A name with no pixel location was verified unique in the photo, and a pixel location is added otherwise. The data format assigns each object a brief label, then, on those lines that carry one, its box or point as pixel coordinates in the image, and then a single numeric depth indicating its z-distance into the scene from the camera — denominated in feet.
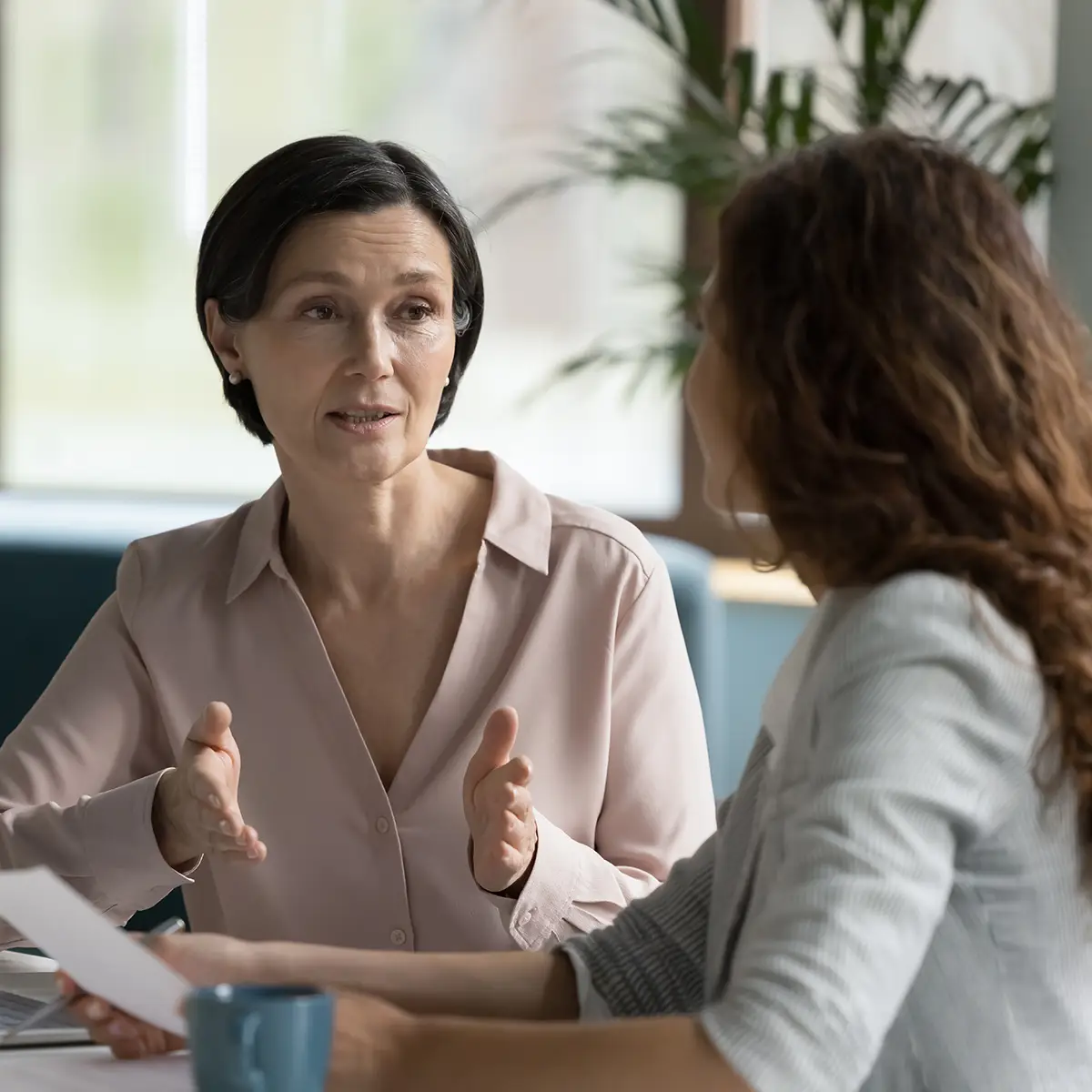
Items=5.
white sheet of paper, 8.69
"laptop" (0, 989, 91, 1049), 9.33
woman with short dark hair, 10.28
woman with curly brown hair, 8.46
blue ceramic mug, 7.83
